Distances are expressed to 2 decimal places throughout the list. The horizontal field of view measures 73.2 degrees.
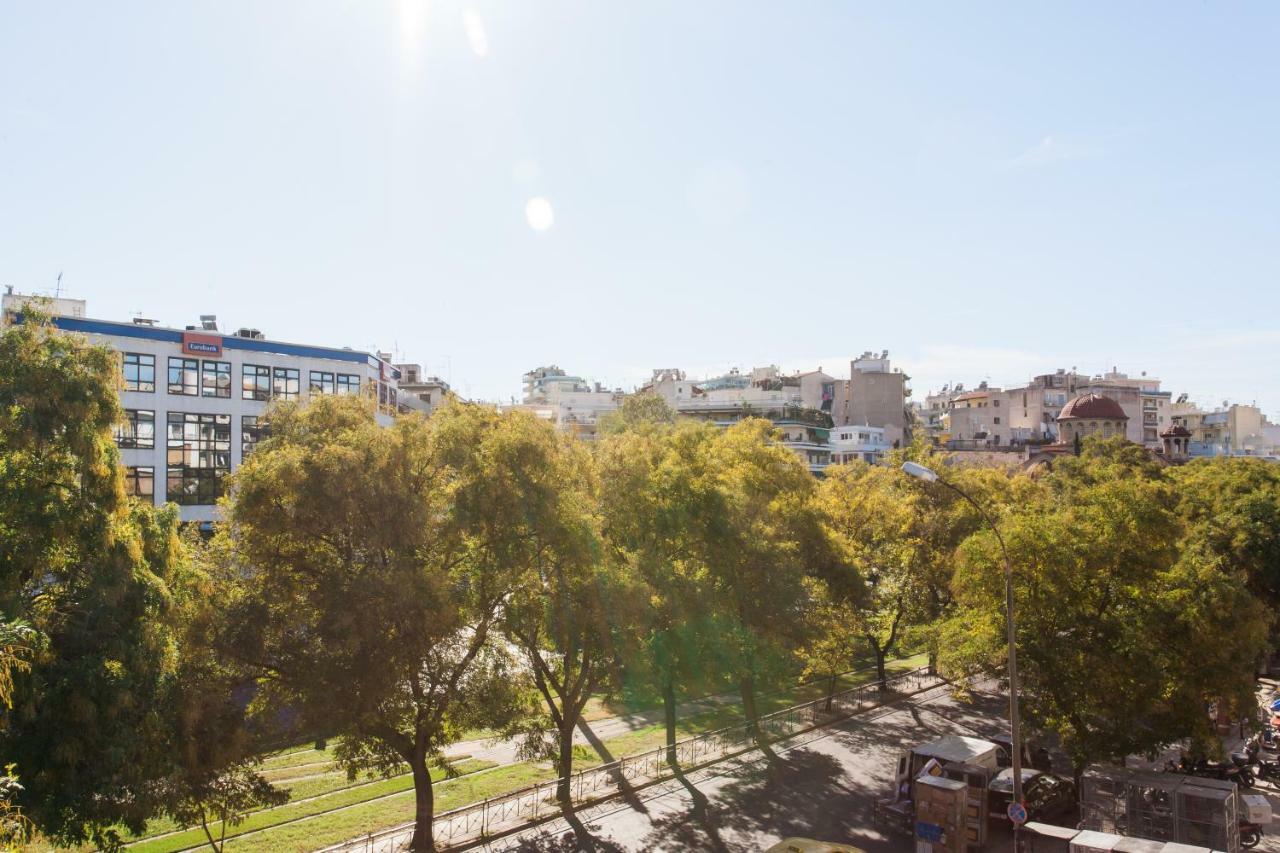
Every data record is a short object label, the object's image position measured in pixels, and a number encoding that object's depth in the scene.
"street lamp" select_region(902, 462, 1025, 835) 17.05
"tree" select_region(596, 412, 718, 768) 22.42
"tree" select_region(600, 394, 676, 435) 66.94
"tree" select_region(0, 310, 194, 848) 12.15
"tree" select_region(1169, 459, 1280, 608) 36.31
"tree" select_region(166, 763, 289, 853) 15.26
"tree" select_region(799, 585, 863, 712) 26.75
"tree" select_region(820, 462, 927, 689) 34.47
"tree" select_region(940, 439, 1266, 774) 19.55
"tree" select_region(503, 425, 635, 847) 19.33
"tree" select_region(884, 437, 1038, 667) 34.28
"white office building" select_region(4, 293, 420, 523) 42.69
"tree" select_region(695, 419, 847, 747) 24.03
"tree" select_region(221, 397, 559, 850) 16.44
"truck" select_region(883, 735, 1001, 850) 19.25
